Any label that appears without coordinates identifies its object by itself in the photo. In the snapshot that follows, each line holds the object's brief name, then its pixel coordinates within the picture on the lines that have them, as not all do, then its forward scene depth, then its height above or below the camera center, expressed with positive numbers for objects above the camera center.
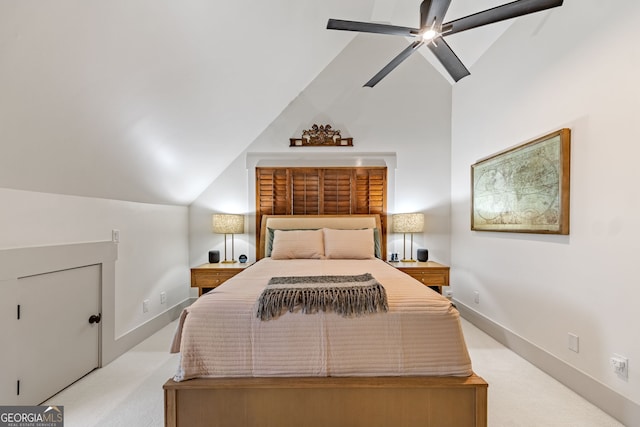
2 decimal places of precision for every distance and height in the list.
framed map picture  2.15 +0.23
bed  1.55 -0.80
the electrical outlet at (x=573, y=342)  2.06 -0.86
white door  1.82 -0.80
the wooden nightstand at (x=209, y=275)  3.43 -0.70
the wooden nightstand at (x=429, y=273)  3.44 -0.66
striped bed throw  1.60 -0.46
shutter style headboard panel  4.02 +0.32
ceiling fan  1.79 +1.24
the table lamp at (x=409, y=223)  3.75 -0.11
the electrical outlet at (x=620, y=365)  1.73 -0.86
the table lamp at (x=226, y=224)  3.71 -0.14
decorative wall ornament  4.00 +0.99
